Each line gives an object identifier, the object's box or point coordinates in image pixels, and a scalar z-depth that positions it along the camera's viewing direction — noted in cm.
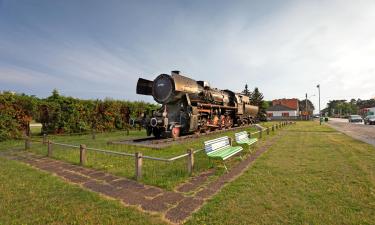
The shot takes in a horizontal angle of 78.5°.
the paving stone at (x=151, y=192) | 527
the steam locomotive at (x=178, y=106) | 1375
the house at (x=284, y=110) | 7481
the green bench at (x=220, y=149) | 700
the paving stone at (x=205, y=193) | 514
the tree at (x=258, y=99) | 5412
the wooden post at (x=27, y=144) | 1155
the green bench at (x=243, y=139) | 996
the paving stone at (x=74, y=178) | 632
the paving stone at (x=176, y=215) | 409
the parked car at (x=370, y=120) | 3432
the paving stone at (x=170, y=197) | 489
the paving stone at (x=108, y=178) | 637
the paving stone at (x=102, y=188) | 539
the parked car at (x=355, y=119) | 4442
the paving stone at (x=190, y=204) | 452
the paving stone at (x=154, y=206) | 450
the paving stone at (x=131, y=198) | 486
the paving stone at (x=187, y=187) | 554
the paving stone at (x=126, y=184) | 583
